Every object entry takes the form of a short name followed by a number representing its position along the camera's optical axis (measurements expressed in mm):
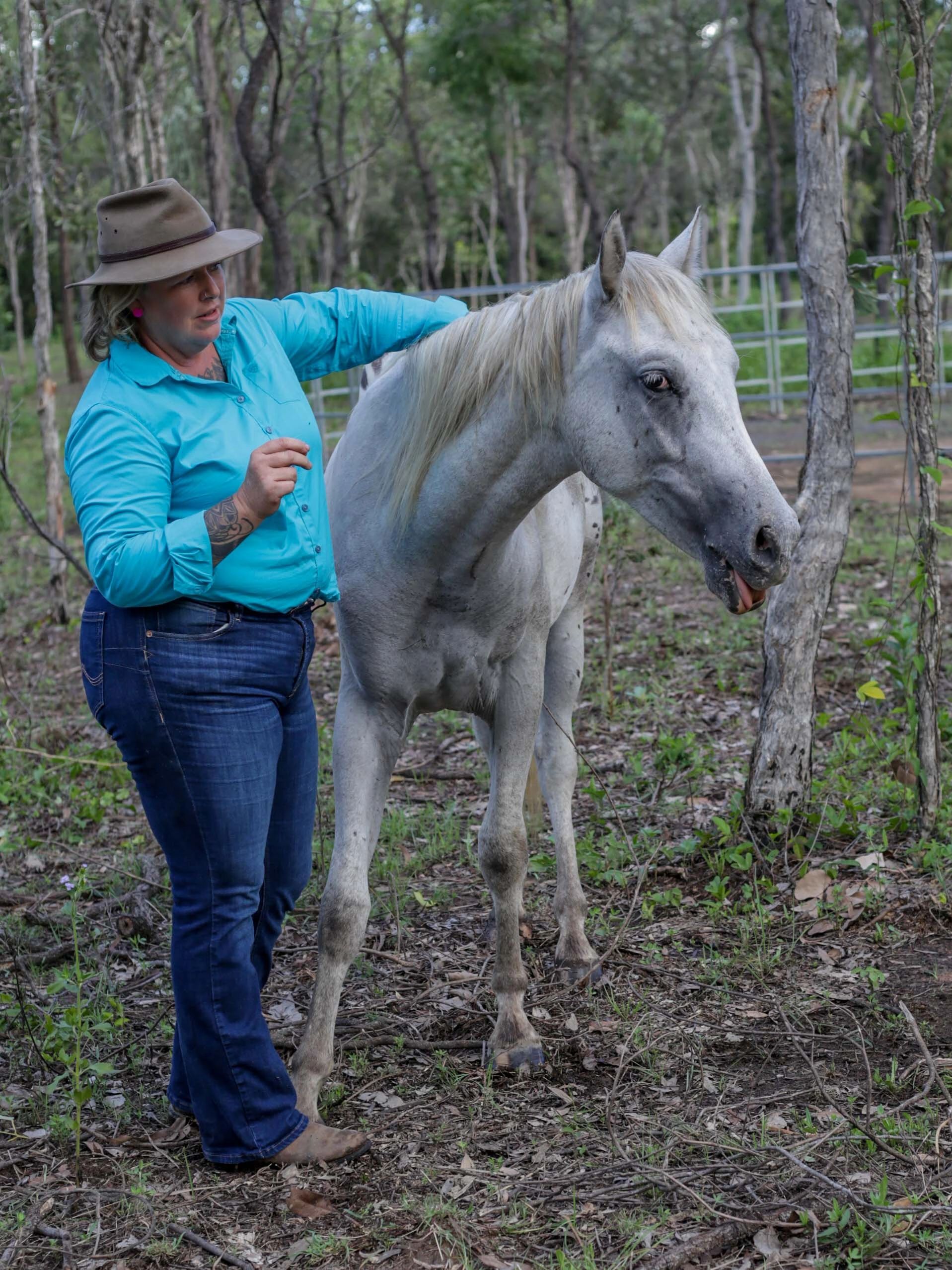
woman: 2480
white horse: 2545
